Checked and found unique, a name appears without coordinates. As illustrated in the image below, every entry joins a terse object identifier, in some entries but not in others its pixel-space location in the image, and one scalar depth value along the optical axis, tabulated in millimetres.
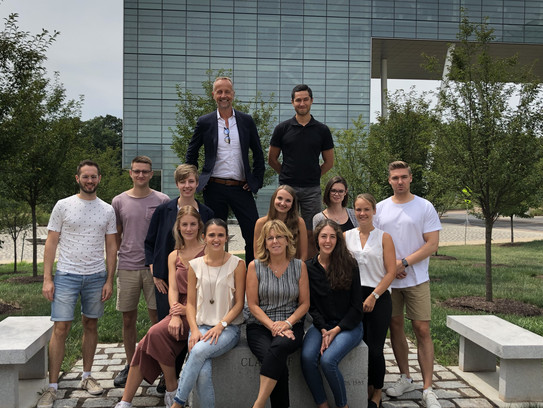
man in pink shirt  5754
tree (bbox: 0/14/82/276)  9914
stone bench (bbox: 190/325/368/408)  4941
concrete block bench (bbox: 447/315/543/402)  5359
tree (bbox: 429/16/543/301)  10461
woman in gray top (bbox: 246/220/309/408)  4813
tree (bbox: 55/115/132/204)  15555
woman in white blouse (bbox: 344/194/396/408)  5066
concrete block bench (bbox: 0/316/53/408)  5102
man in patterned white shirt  5422
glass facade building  33094
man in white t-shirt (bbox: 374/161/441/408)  5324
